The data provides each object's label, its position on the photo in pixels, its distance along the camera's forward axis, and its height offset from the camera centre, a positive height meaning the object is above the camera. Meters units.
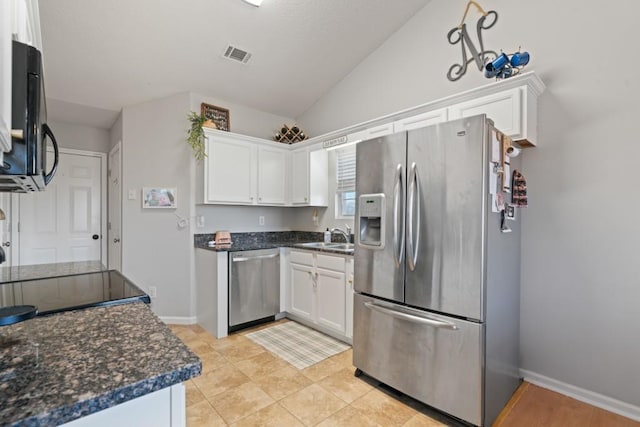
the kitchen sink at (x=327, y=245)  3.35 -0.38
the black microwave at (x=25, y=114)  0.74 +0.24
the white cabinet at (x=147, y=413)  0.59 -0.40
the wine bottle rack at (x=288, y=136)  4.17 +1.01
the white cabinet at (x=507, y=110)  2.19 +0.74
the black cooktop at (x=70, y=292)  1.11 -0.33
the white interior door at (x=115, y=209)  3.77 +0.03
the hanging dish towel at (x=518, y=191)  2.18 +0.15
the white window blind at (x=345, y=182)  3.81 +0.37
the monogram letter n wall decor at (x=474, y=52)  2.31 +1.19
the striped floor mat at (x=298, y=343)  2.76 -1.27
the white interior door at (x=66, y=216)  3.98 -0.06
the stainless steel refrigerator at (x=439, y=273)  1.81 -0.39
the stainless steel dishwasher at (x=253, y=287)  3.27 -0.82
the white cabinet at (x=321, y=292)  2.98 -0.82
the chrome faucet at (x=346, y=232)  3.69 -0.24
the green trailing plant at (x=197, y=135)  3.40 +0.83
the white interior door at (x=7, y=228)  3.72 -0.20
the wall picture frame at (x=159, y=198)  3.57 +0.15
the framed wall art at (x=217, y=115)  3.66 +1.15
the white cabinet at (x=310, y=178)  3.88 +0.43
